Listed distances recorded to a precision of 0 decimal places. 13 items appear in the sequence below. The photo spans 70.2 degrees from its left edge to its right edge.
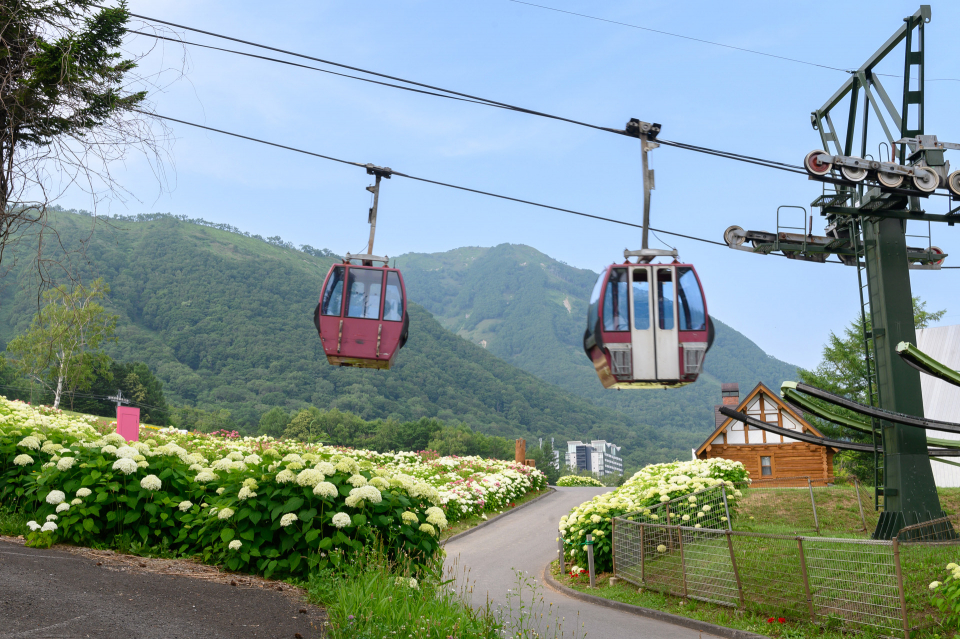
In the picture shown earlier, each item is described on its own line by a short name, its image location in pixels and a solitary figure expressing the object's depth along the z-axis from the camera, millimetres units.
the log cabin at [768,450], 33719
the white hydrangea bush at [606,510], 15586
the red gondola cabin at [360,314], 10375
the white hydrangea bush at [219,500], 7660
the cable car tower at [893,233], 13422
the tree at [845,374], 43531
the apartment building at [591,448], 165525
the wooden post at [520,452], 34000
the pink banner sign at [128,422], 16156
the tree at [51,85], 7328
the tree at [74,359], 50125
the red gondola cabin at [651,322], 9336
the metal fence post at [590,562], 14633
